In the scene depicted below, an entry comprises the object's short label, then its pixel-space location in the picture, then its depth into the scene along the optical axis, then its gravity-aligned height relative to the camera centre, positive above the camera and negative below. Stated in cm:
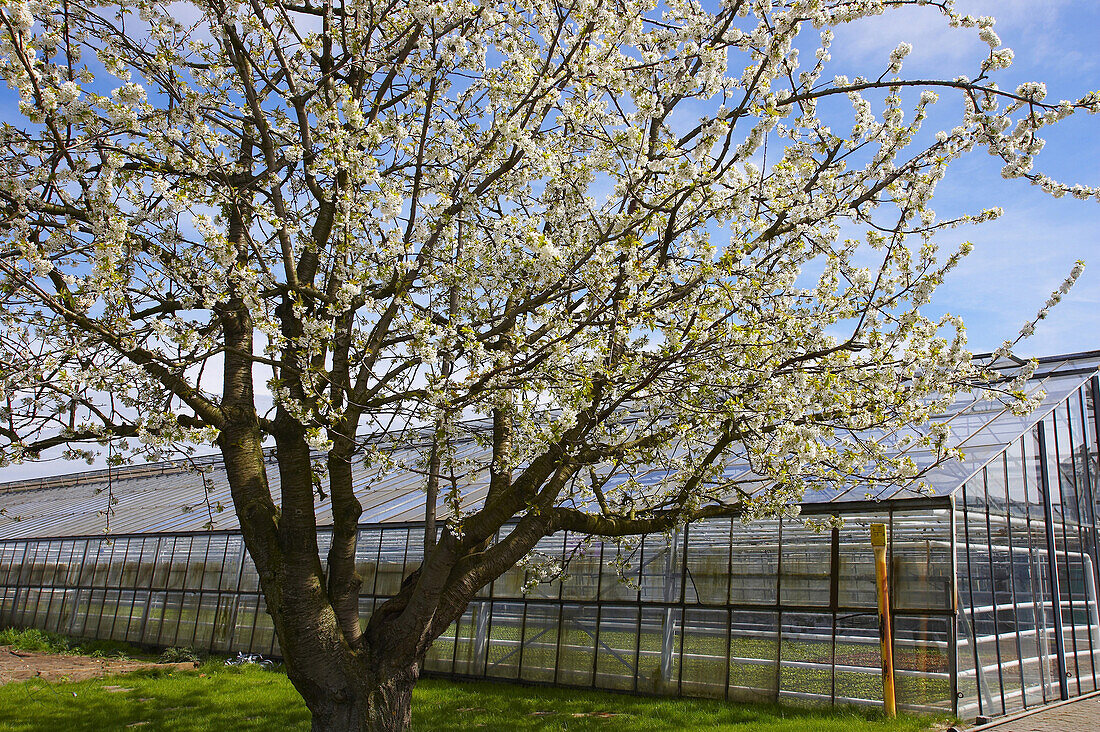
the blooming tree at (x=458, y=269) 586 +215
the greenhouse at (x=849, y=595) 948 -45
